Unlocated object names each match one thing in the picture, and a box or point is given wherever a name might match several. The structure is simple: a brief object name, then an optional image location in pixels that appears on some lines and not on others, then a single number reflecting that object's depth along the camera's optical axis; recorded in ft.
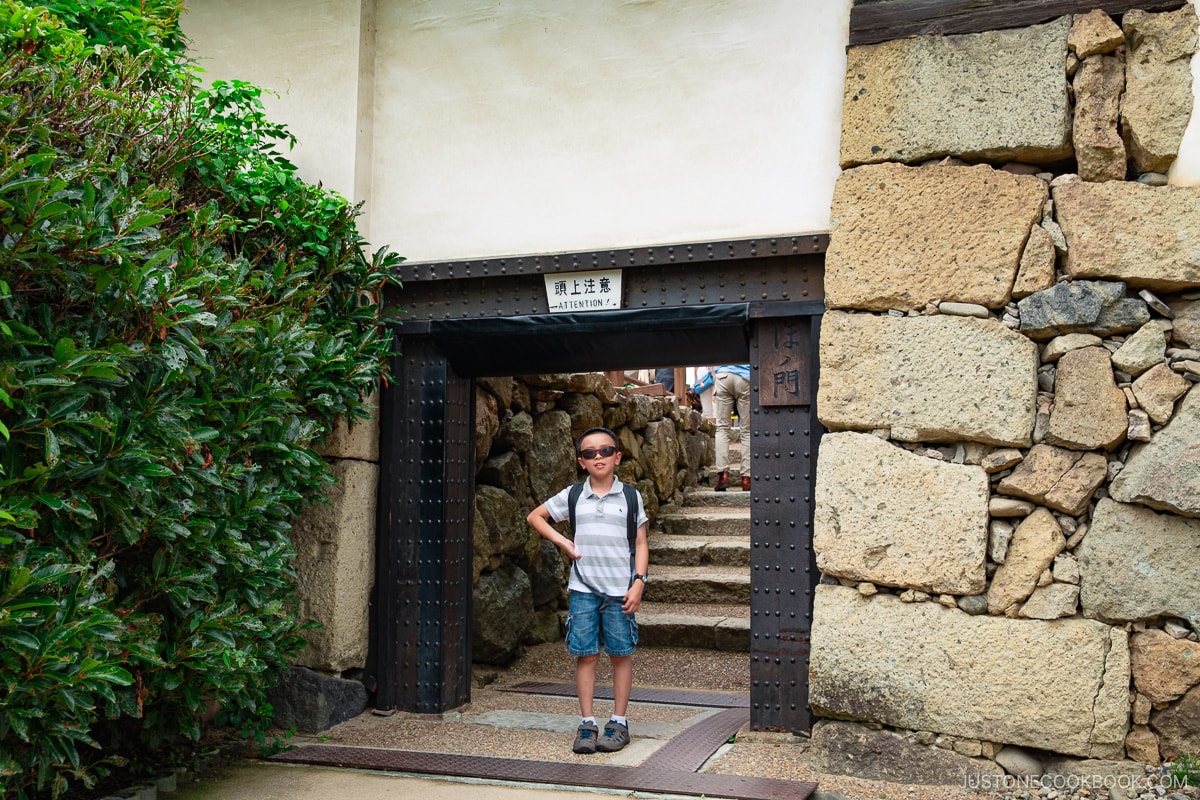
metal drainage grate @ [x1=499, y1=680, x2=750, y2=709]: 18.17
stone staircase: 22.85
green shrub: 9.49
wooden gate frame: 14.85
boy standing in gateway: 14.57
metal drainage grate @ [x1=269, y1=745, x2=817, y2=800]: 12.76
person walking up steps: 32.17
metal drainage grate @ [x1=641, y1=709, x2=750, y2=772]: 13.93
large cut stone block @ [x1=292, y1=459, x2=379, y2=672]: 16.30
